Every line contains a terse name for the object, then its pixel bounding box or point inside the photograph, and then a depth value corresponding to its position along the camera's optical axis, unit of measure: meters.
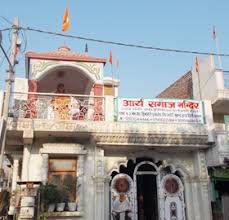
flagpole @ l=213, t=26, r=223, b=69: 12.04
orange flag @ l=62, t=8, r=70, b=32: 10.81
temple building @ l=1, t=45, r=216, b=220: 8.77
